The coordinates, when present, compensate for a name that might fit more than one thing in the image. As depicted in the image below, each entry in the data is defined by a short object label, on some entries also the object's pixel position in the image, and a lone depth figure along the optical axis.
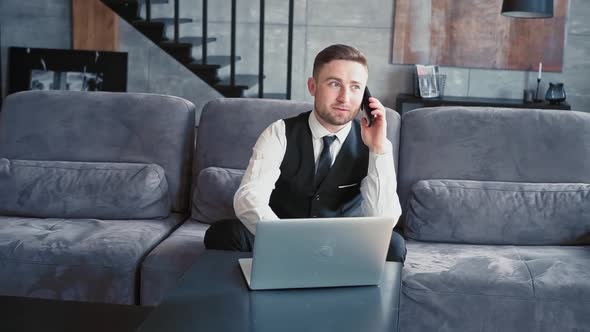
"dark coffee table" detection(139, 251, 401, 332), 1.35
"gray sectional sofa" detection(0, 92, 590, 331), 2.18
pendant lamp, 4.45
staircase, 4.83
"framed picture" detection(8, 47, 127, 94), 5.39
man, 2.11
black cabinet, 4.90
